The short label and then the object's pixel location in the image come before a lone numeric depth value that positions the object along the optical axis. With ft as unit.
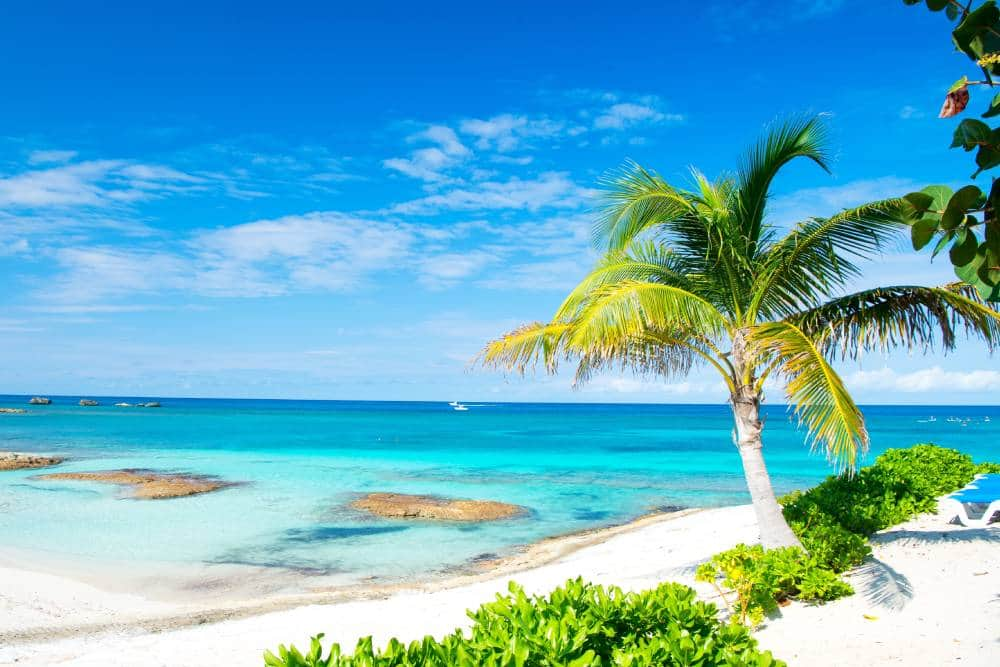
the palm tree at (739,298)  22.61
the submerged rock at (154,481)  68.13
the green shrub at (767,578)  20.17
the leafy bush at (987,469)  43.34
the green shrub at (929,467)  36.86
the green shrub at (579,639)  10.29
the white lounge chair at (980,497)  30.22
